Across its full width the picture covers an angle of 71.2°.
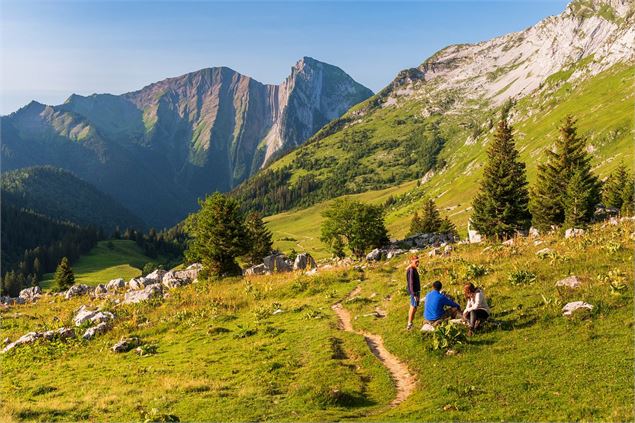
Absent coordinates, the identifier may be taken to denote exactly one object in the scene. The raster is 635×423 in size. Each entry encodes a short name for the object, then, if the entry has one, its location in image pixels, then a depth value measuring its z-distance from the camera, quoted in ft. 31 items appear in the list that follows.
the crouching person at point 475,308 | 68.23
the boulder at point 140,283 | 173.37
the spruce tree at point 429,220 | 371.76
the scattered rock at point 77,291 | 179.42
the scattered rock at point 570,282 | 75.63
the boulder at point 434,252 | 135.54
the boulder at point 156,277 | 178.58
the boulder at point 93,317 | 112.27
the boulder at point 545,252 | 94.14
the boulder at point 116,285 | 188.26
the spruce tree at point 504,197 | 237.45
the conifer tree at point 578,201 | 202.69
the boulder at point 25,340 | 97.78
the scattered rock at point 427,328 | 71.32
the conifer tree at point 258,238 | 317.11
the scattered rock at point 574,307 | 67.31
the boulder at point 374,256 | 172.24
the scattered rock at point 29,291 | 239.99
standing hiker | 76.33
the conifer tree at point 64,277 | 300.20
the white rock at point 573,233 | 110.79
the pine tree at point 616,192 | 299.79
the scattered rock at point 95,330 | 102.99
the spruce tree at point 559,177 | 231.38
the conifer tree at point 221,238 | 169.07
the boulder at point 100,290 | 179.69
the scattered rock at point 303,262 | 186.91
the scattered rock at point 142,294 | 140.23
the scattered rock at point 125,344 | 91.97
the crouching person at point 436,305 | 71.46
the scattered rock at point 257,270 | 172.24
